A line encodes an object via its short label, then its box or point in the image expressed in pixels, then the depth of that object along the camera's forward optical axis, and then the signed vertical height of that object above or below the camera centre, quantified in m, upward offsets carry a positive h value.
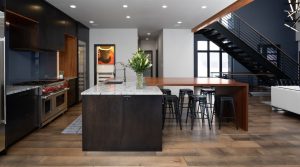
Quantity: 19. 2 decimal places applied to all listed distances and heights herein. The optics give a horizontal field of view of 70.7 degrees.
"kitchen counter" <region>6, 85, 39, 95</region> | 3.17 -0.17
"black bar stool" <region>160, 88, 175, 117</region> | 5.02 -0.34
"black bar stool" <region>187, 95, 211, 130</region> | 4.32 -0.46
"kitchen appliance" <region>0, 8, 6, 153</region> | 2.85 -0.05
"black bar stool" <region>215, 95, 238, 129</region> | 4.13 -0.47
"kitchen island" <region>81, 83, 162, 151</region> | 2.96 -0.60
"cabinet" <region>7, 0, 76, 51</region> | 3.78 +1.24
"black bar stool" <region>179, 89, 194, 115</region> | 5.31 -0.36
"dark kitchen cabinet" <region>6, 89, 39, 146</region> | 3.15 -0.59
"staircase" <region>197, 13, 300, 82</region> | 8.11 +1.24
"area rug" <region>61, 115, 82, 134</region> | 3.96 -0.99
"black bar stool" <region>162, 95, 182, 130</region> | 4.15 -0.46
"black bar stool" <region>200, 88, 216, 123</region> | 5.55 -0.35
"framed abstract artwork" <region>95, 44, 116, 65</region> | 7.97 +0.95
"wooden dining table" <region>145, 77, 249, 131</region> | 3.96 -0.29
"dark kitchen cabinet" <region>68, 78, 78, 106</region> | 6.08 -0.40
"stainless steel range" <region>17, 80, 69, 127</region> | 4.12 -0.44
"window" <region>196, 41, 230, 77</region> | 11.87 +1.01
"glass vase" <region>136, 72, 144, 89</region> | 3.40 -0.03
